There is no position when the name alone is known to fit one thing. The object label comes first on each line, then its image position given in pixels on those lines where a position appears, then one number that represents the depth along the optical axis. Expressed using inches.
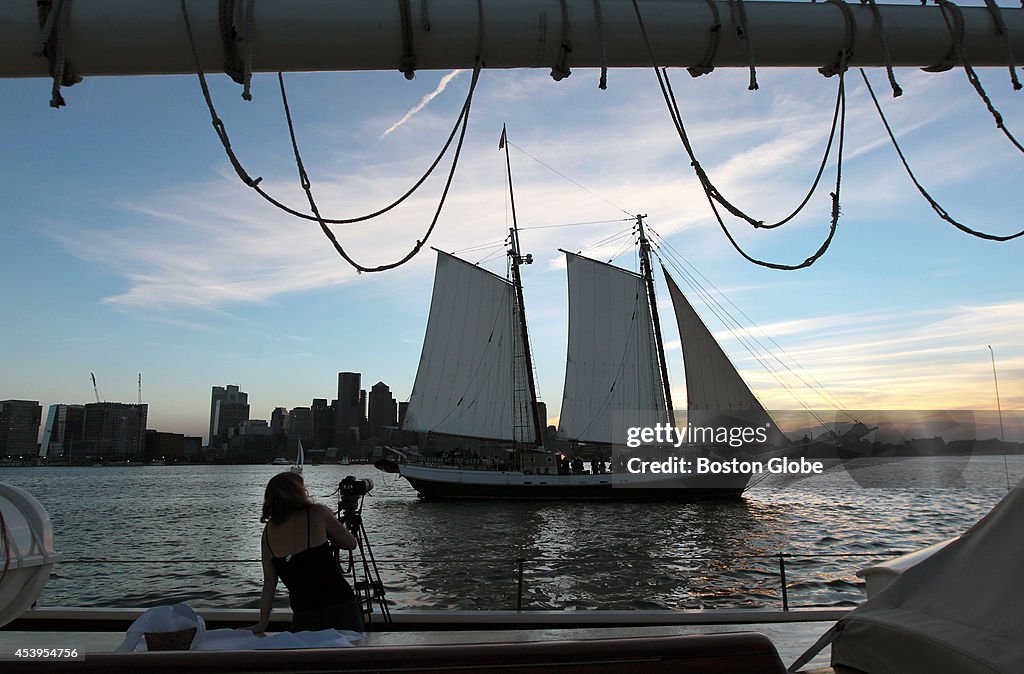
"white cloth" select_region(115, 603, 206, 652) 113.2
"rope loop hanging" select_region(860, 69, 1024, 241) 172.6
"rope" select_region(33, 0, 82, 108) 122.9
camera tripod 179.6
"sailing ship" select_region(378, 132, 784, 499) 1798.7
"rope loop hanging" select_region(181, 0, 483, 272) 132.4
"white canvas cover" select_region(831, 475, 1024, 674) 86.1
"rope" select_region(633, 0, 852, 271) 157.9
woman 135.0
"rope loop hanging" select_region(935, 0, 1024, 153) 159.3
